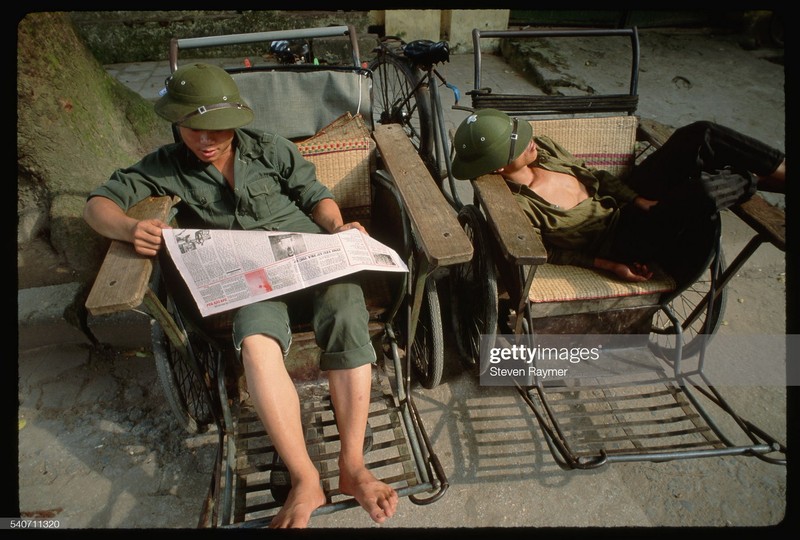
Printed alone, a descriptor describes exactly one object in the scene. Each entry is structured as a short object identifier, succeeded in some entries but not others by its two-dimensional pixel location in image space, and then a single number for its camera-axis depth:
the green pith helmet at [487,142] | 2.20
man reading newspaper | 1.75
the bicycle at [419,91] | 3.19
